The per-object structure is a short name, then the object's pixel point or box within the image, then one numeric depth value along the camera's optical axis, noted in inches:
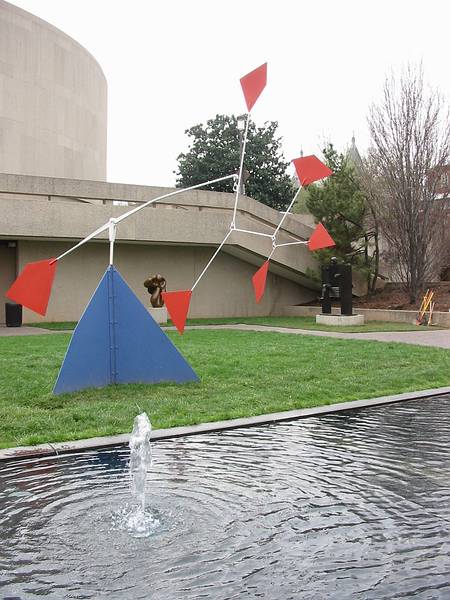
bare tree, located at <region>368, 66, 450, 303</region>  986.7
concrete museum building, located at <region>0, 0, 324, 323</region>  859.4
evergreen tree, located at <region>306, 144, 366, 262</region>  1029.8
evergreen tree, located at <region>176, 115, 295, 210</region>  1793.8
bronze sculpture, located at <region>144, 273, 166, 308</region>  840.9
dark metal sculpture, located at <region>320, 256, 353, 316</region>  860.6
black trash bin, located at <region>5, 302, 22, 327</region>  832.9
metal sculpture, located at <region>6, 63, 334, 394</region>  345.7
